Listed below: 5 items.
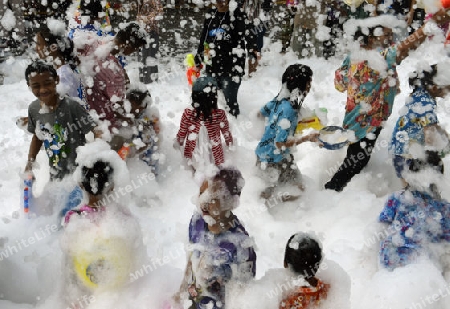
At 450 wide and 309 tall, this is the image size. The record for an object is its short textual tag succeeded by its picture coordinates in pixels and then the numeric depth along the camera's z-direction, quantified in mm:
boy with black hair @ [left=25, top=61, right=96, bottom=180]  2719
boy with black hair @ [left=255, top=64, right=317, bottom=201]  3078
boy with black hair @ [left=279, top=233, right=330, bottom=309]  1698
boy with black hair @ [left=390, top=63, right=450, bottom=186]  2934
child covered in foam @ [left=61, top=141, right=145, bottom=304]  2033
